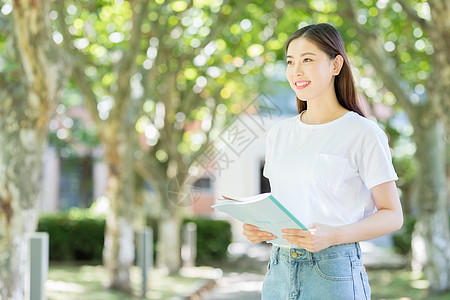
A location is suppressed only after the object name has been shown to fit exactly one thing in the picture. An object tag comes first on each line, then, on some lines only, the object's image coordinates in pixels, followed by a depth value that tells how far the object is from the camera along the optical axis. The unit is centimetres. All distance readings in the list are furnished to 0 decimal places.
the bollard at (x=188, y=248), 1560
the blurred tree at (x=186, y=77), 1255
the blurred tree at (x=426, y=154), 1088
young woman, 233
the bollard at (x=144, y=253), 1029
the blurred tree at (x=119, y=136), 1045
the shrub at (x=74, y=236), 1698
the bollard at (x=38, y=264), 580
